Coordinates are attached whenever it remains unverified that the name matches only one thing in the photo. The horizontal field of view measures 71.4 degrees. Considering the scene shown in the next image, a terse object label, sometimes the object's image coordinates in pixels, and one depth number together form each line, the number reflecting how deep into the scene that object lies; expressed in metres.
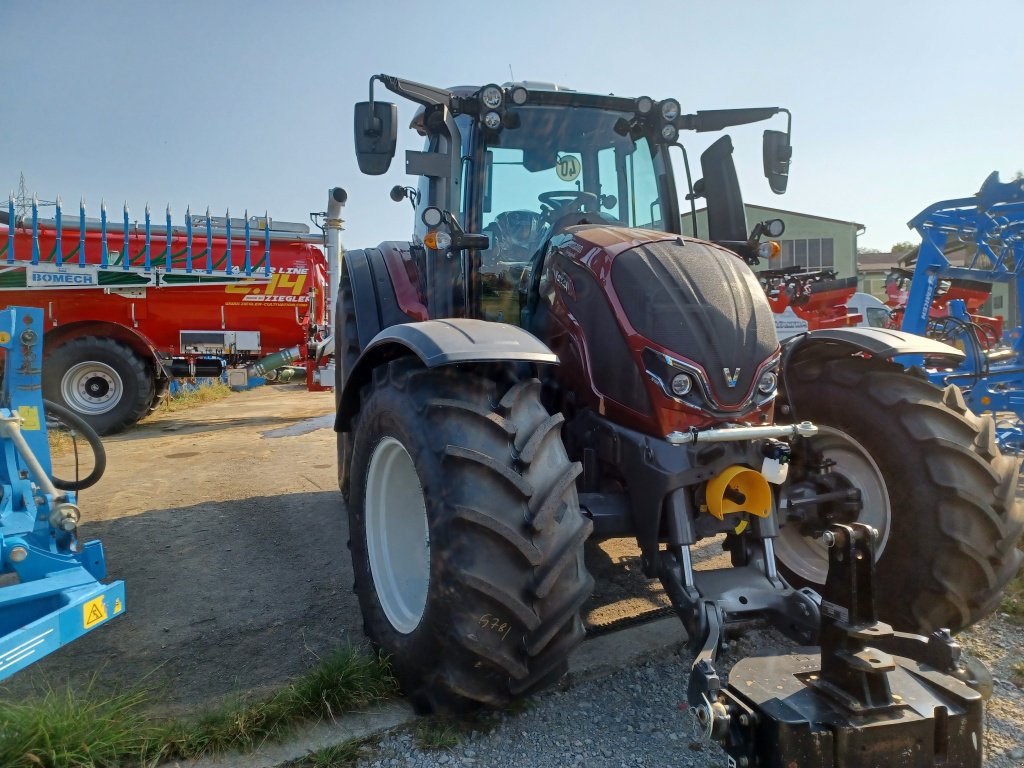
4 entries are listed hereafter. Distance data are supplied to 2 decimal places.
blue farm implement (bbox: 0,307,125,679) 2.38
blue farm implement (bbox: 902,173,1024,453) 6.38
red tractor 2.06
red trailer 9.48
